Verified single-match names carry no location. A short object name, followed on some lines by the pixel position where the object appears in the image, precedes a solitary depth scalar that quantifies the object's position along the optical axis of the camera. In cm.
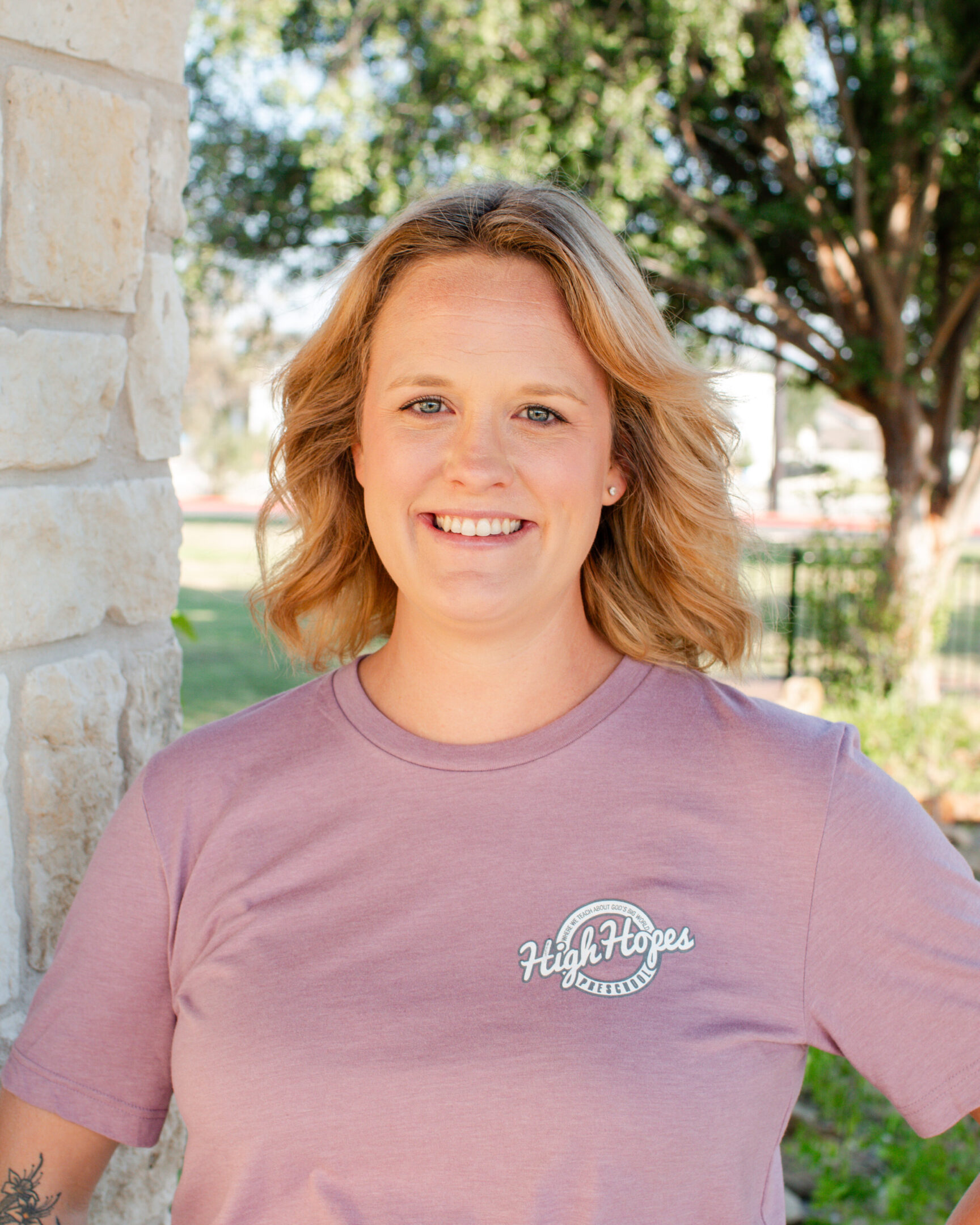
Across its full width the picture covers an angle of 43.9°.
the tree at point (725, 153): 705
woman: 132
